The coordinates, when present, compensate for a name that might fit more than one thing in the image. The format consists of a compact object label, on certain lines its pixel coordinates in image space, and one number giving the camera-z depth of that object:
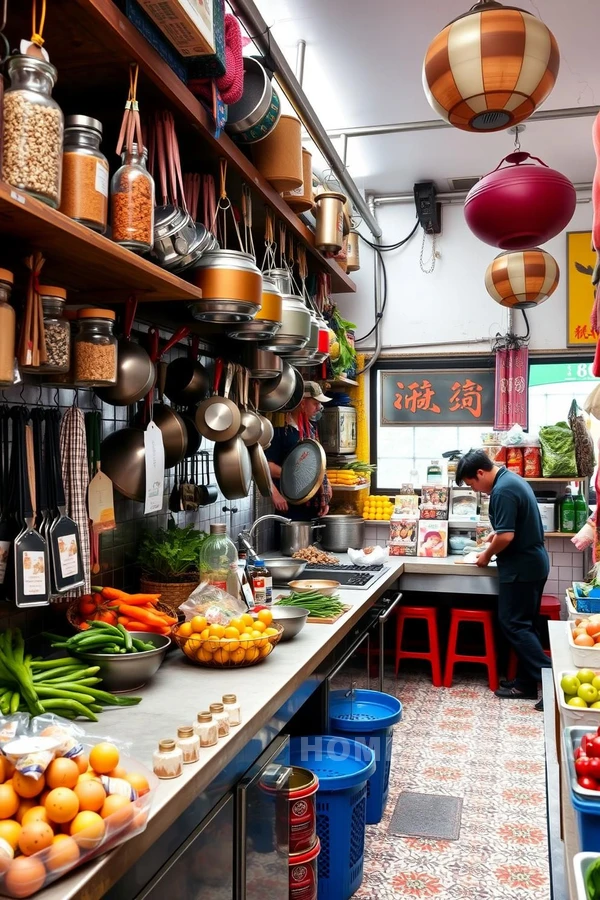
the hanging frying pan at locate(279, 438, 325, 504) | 4.95
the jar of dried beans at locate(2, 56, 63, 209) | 1.71
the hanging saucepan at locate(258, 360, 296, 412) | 4.24
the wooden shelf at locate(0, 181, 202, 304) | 1.73
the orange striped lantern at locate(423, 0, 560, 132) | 2.25
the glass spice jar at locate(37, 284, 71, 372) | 2.12
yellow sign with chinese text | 6.11
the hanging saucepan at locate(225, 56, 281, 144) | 2.98
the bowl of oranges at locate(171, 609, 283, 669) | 2.57
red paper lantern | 3.07
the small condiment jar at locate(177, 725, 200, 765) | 1.80
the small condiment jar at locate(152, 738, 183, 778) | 1.71
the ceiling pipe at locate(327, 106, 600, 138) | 4.65
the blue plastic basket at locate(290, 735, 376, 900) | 2.80
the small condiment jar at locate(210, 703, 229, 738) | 1.98
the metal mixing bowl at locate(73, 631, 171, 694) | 2.23
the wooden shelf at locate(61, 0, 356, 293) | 1.95
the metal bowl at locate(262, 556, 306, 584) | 4.27
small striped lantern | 4.35
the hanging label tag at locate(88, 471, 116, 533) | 2.57
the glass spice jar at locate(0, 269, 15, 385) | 1.80
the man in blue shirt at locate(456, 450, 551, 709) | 5.18
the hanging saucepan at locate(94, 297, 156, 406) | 2.70
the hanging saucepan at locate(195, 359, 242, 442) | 3.39
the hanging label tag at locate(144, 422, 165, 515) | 2.79
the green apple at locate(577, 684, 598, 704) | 2.31
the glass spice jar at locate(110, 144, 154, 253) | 2.17
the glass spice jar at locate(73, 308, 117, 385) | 2.33
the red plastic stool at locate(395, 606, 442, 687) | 5.66
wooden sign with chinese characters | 6.42
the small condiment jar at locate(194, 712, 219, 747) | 1.91
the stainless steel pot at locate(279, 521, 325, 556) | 5.46
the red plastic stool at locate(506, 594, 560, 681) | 5.61
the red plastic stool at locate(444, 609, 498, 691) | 5.54
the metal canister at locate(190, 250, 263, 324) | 2.80
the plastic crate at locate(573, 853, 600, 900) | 1.49
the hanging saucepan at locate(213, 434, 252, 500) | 3.54
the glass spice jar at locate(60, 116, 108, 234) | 1.95
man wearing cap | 5.11
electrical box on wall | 6.23
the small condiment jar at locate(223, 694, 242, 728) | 2.05
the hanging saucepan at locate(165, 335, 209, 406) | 3.45
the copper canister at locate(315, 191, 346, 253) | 4.29
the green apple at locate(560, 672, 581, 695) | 2.40
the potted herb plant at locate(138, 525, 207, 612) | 3.13
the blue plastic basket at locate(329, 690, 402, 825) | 3.46
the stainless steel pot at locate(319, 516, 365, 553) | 5.93
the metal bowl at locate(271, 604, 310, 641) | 3.01
